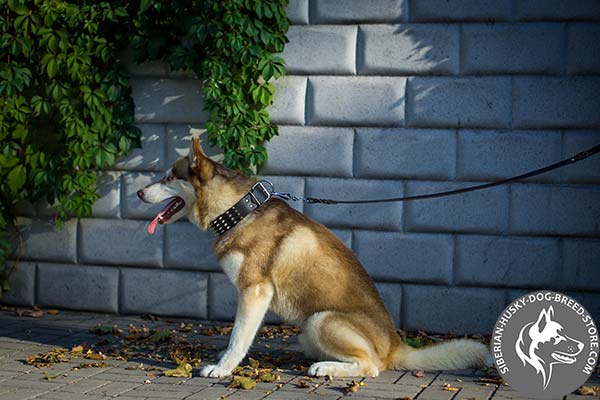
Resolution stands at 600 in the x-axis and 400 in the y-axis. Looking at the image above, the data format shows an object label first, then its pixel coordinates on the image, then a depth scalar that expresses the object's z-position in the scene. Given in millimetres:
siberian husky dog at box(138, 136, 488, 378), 6012
